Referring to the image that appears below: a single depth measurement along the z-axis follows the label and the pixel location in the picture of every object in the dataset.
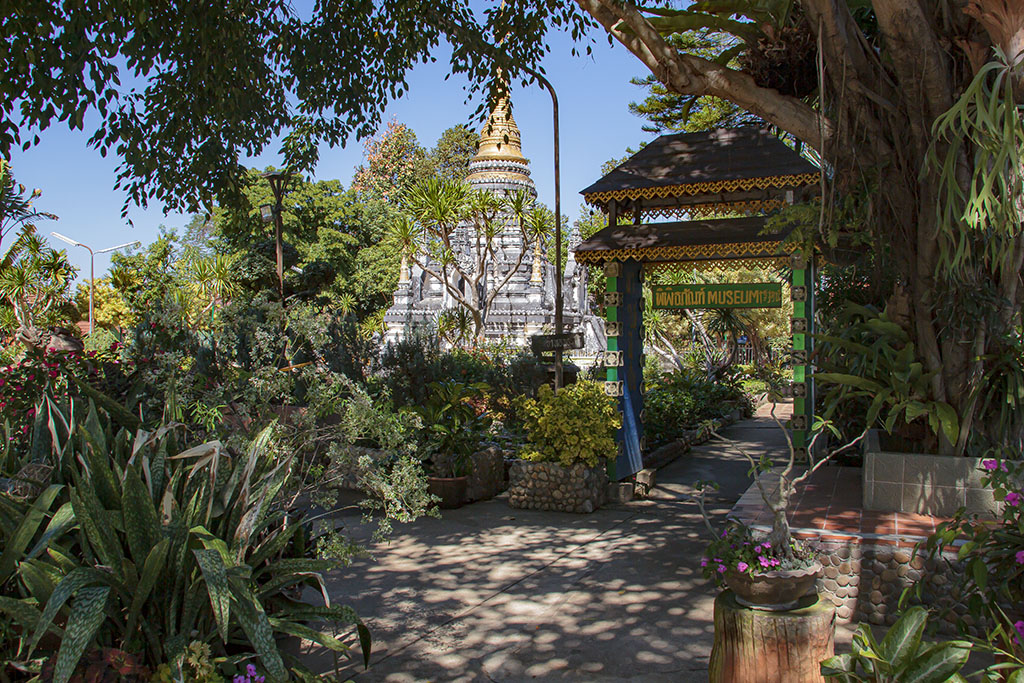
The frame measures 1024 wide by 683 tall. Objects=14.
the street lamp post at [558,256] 9.08
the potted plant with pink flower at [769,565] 3.49
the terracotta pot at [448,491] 7.96
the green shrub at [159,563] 2.96
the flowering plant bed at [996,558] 3.76
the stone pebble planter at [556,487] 7.78
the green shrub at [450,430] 8.20
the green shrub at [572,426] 7.80
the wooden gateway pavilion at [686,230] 7.71
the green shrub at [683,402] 11.69
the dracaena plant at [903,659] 2.95
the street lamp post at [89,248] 28.41
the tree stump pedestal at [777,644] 3.40
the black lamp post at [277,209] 13.70
